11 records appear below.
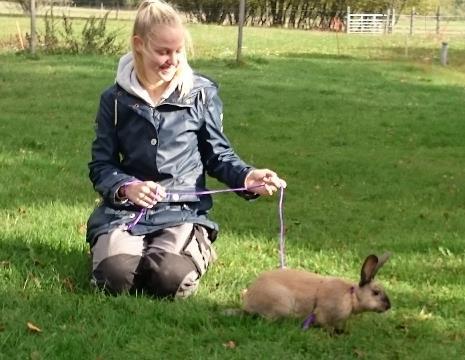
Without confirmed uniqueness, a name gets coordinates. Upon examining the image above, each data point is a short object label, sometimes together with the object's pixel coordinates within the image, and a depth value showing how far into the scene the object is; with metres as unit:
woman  4.59
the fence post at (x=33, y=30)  22.03
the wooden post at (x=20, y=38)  25.01
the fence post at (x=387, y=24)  48.26
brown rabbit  4.10
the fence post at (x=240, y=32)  21.84
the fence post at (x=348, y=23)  48.47
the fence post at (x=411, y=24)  45.50
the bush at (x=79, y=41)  23.39
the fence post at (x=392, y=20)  49.09
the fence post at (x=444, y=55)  26.80
